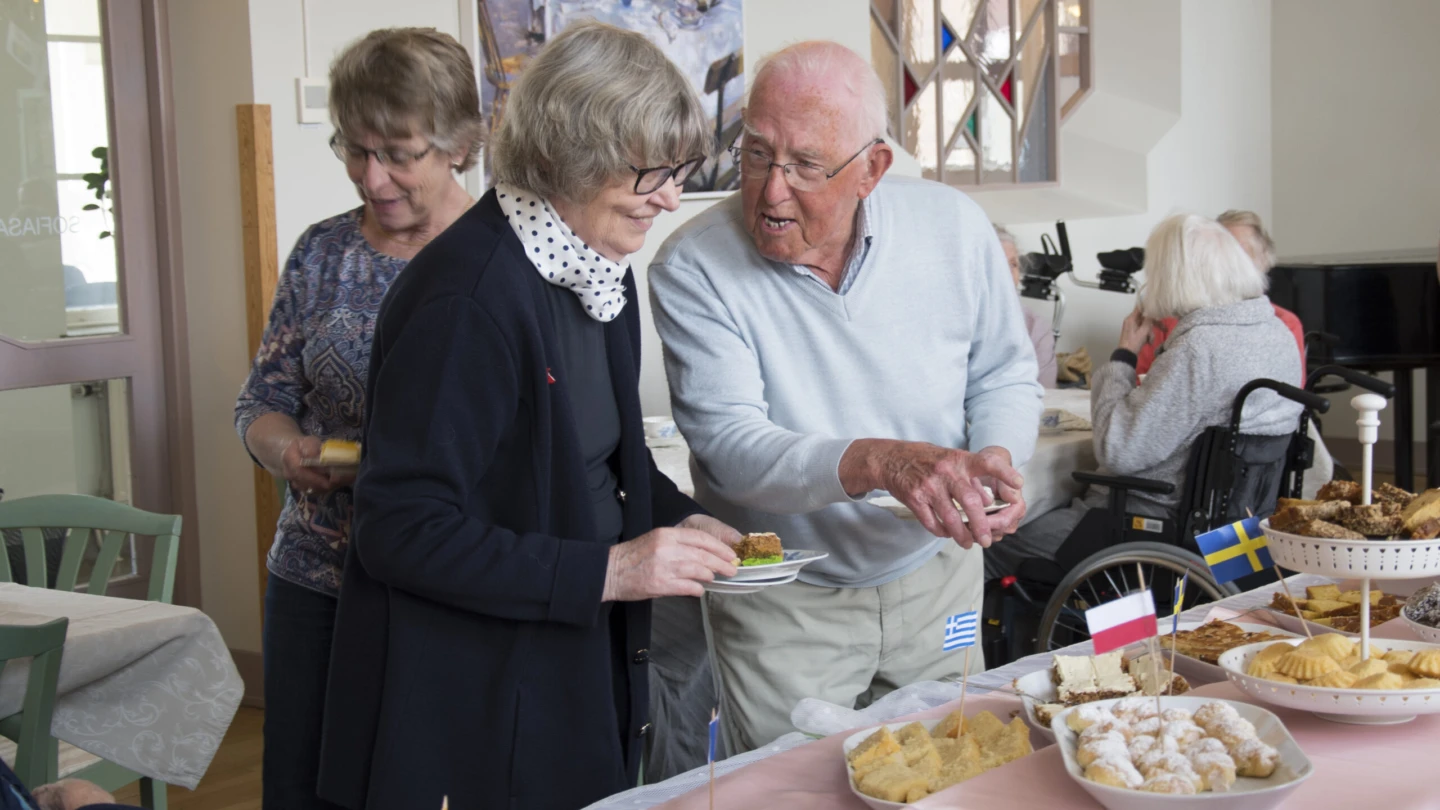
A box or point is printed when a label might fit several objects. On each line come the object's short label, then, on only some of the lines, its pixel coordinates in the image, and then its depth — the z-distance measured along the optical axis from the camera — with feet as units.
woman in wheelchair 11.35
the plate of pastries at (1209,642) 5.37
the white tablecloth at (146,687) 7.59
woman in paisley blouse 6.16
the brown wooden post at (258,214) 12.85
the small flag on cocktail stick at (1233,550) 5.67
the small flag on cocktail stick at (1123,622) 4.06
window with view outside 12.68
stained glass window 23.75
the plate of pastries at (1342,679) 4.26
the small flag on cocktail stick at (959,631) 4.93
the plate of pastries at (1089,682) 4.85
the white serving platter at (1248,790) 3.56
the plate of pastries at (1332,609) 5.88
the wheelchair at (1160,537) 10.53
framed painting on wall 15.08
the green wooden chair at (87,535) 8.59
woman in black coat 4.61
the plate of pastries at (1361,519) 4.63
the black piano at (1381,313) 21.30
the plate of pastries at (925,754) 4.10
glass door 12.70
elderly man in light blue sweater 6.12
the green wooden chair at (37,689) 6.40
